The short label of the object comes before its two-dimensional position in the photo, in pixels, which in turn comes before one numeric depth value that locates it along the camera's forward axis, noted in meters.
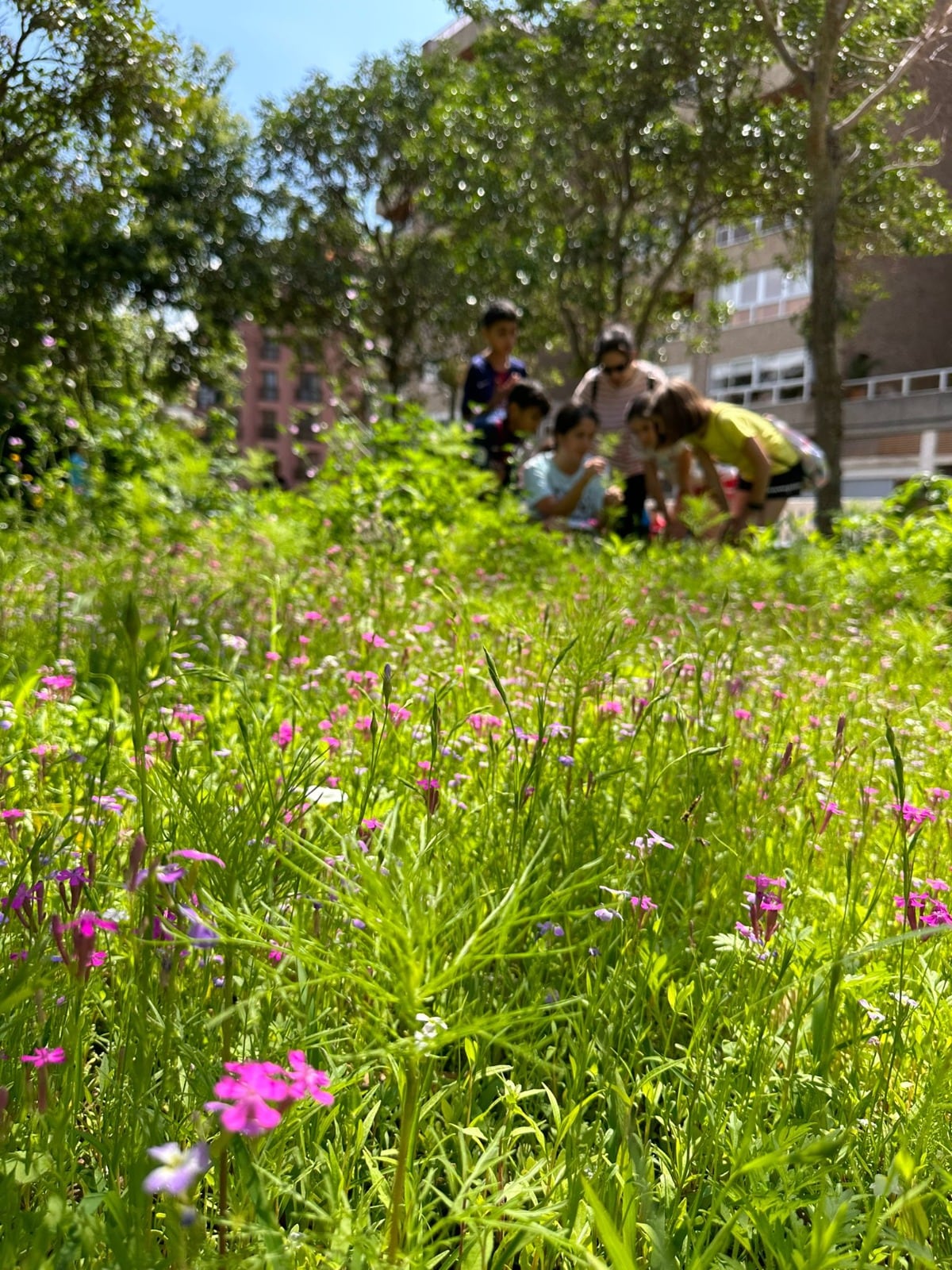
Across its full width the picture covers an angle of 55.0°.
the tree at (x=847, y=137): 4.95
